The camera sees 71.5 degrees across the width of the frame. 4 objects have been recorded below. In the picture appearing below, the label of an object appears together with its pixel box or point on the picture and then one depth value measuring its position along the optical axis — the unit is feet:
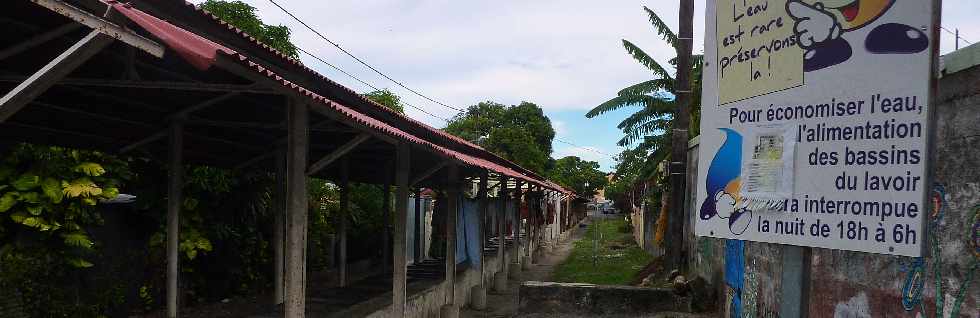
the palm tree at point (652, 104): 39.22
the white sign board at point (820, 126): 6.17
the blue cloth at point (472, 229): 37.93
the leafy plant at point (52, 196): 22.75
